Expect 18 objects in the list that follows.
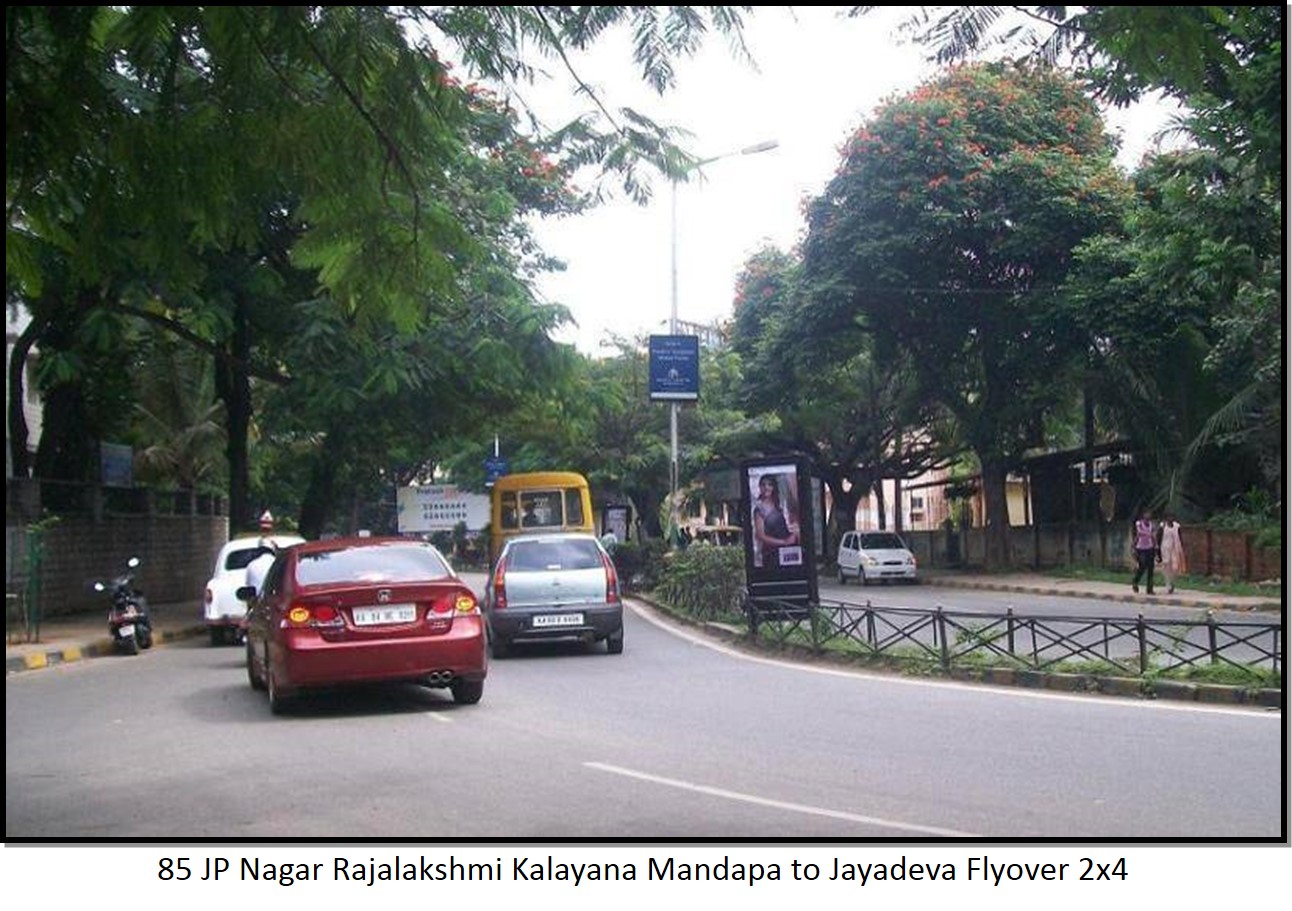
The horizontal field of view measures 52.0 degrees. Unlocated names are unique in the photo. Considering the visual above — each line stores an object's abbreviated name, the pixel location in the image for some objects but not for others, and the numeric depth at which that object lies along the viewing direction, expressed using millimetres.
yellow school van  26609
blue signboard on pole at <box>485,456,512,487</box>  37406
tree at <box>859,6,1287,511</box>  6531
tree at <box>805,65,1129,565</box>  30531
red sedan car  10555
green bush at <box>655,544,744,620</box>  20922
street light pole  26438
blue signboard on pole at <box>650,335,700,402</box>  24109
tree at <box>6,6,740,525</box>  6684
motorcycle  17875
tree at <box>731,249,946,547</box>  37250
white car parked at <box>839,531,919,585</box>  36281
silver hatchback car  16250
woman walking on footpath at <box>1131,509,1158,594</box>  25594
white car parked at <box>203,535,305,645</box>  19172
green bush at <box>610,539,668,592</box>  30906
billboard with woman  17641
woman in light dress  25094
